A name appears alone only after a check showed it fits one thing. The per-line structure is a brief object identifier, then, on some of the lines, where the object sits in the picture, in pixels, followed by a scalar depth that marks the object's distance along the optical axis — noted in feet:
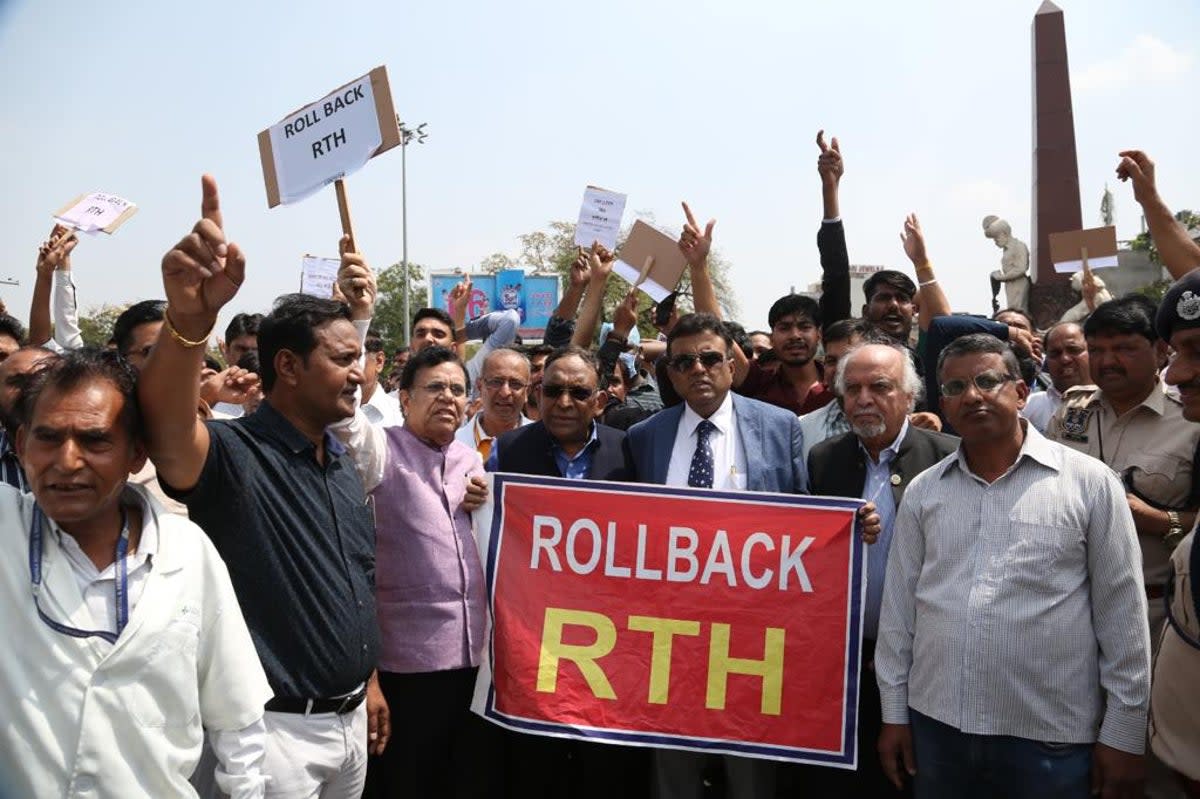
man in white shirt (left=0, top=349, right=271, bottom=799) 7.29
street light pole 120.49
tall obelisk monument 83.56
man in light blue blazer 14.30
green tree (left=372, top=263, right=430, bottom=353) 159.12
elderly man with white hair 13.23
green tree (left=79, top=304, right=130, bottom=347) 155.35
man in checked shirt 10.34
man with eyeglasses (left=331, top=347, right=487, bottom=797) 12.96
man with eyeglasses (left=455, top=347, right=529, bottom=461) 17.57
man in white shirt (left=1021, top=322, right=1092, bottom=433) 18.76
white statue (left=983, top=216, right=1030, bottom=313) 79.10
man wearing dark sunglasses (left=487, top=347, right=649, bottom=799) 14.33
